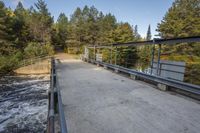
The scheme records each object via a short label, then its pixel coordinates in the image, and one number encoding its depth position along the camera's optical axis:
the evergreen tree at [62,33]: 32.01
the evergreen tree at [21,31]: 23.34
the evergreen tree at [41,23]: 23.74
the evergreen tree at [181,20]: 14.29
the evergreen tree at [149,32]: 56.37
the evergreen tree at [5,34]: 18.26
